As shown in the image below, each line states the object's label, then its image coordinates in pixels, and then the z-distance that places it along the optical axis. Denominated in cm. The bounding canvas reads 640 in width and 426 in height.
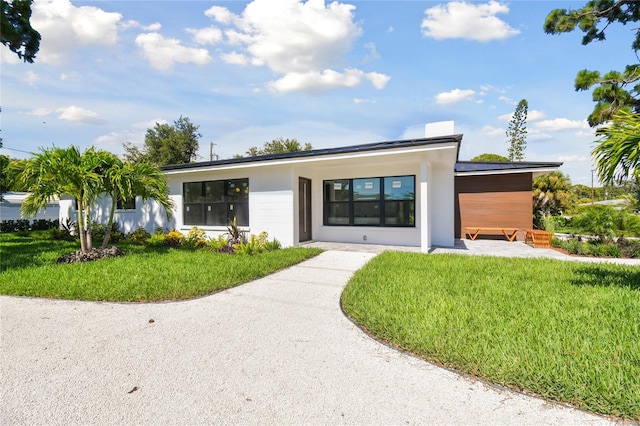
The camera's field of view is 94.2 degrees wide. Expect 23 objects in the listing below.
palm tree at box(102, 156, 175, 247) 743
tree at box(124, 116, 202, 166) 3181
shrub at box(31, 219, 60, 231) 1703
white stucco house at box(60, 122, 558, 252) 938
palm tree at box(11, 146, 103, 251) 695
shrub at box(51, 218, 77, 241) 1262
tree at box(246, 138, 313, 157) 3388
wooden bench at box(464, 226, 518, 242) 1109
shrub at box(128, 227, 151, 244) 1080
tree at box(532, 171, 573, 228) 1385
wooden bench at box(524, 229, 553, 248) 925
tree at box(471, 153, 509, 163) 2796
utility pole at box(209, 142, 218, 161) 3583
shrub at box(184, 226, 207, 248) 959
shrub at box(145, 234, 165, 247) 1002
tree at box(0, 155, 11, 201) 1010
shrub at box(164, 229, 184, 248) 1013
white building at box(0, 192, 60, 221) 1823
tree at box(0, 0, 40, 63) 877
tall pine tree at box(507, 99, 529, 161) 2908
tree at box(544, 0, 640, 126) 807
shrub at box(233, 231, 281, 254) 828
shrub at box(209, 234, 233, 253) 900
